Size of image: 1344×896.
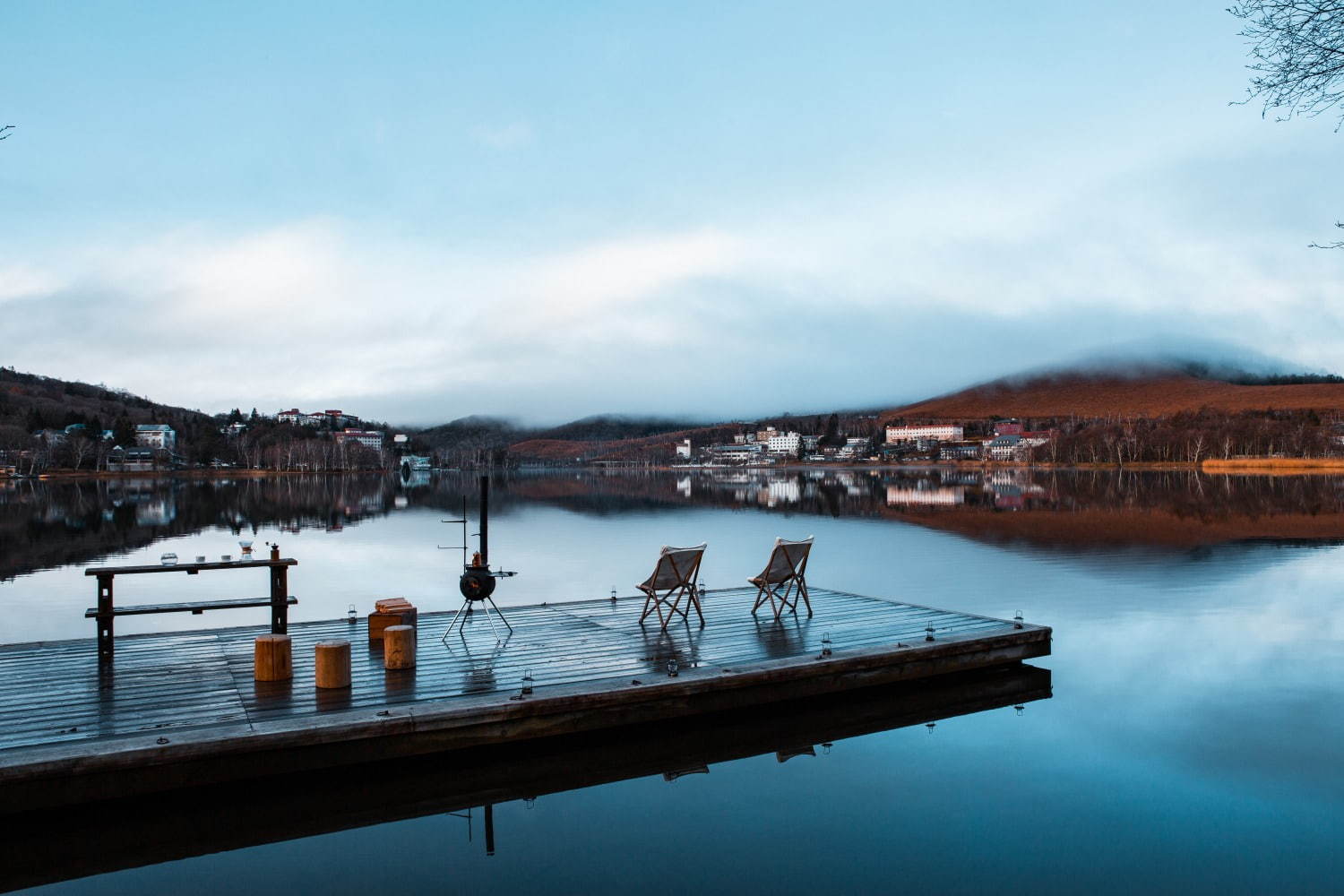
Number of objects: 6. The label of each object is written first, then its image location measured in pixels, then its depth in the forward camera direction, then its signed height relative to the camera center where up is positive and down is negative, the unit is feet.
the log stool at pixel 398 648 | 28.32 -6.13
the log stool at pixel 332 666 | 26.25 -6.16
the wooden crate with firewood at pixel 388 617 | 32.32 -5.90
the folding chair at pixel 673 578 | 34.71 -5.06
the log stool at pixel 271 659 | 27.14 -6.15
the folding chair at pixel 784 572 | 37.65 -5.31
